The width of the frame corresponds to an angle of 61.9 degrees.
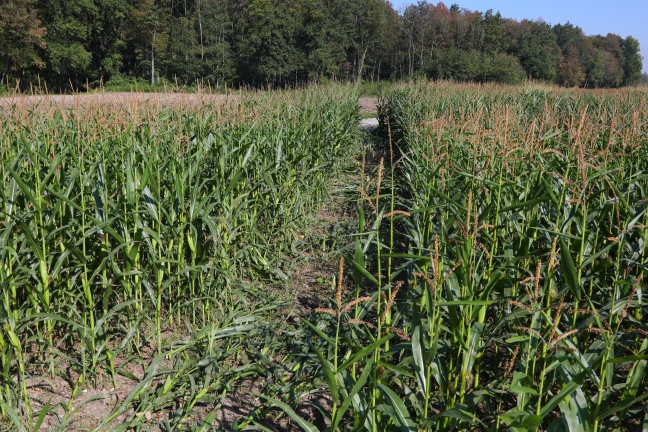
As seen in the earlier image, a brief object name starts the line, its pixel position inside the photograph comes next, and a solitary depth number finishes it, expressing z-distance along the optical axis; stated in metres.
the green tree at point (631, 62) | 96.75
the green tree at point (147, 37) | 41.53
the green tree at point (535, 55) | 63.72
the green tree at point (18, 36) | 29.95
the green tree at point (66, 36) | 35.22
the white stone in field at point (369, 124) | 18.84
